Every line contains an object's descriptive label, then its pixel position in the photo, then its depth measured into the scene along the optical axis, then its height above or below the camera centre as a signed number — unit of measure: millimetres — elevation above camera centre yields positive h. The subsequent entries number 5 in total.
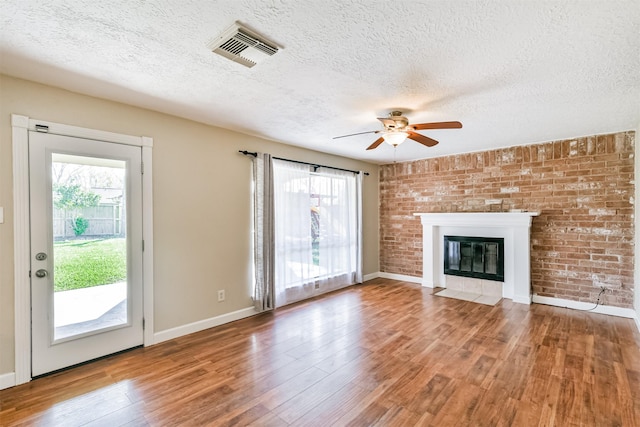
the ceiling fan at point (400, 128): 2765 +803
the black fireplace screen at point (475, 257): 4797 -764
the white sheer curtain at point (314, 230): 4434 -286
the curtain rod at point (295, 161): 3967 +803
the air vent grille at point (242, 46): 1772 +1067
